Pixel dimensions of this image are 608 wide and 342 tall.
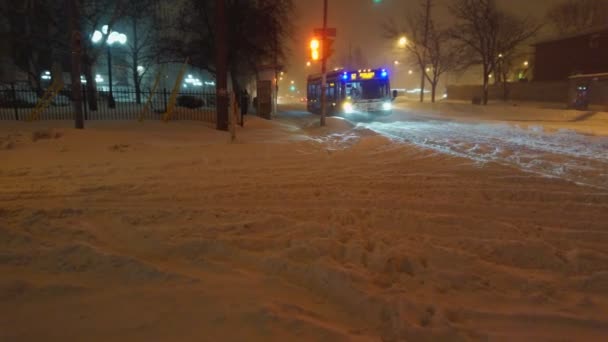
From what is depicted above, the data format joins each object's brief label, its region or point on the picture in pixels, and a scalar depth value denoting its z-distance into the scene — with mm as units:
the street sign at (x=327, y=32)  17977
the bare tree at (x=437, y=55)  48125
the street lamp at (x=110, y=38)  25123
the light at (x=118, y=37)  33656
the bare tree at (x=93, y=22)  24688
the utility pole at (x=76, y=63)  12328
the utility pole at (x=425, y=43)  41100
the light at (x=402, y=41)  45184
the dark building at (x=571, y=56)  42219
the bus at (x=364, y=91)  26703
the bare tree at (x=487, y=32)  41125
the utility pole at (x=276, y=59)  25750
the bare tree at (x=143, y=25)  28453
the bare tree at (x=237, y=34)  24219
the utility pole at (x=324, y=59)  18375
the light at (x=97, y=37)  28930
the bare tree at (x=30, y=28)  26125
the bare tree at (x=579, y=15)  62219
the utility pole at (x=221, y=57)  15308
